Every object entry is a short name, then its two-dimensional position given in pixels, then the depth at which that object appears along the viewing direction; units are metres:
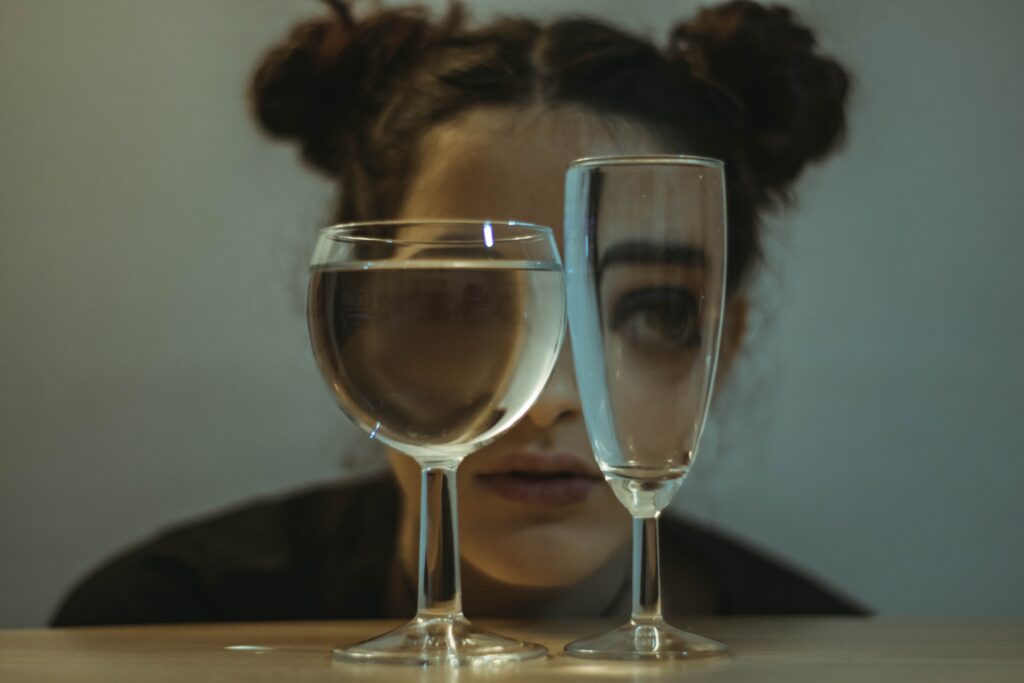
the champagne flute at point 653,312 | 0.61
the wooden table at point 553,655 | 0.56
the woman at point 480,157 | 1.09
